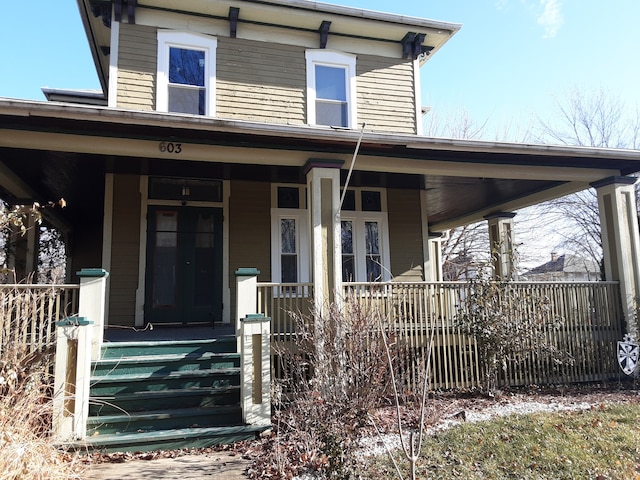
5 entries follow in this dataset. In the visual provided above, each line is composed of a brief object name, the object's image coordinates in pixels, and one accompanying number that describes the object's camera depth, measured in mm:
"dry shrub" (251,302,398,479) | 3646
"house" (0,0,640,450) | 6480
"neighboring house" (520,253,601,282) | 25384
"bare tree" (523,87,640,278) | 20109
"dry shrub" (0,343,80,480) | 3246
